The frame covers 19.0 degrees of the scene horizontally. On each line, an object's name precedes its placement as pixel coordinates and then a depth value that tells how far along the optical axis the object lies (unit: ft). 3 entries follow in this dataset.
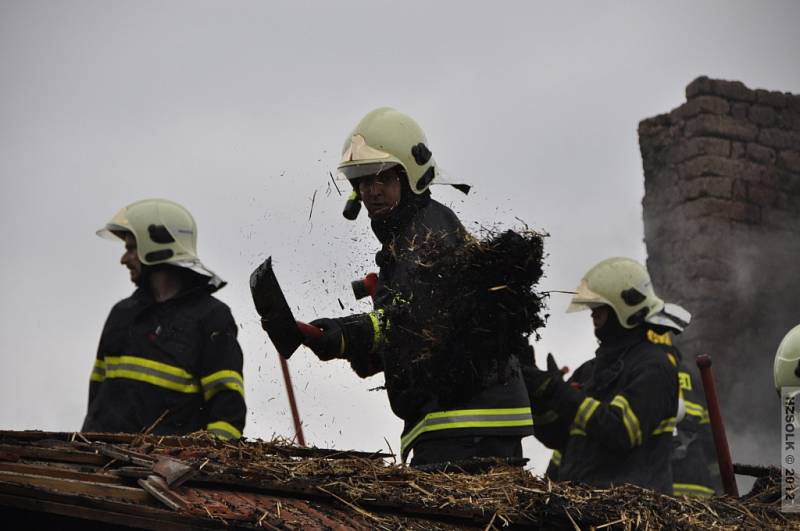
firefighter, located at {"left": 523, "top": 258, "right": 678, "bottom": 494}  44.96
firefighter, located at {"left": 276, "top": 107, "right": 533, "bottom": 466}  33.87
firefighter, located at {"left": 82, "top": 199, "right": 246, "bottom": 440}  43.25
